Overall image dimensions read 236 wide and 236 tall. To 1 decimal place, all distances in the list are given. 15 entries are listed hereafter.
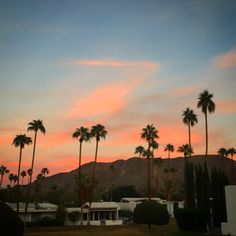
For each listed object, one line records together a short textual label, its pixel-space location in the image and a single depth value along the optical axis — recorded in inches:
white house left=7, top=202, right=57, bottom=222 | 2330.2
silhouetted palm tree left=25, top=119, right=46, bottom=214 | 2523.9
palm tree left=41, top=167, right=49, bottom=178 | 5935.0
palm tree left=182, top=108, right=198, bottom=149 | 2778.1
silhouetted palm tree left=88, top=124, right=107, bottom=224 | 2652.6
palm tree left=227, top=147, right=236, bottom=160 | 4417.3
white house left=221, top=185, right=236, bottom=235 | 1492.4
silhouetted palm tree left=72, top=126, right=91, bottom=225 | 2615.7
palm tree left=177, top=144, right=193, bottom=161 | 3526.8
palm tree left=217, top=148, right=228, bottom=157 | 4347.9
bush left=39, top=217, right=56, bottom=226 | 2271.2
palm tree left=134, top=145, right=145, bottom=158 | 3585.1
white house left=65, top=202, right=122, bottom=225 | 2418.8
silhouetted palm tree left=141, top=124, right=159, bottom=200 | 2906.0
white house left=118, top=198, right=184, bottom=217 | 3261.3
